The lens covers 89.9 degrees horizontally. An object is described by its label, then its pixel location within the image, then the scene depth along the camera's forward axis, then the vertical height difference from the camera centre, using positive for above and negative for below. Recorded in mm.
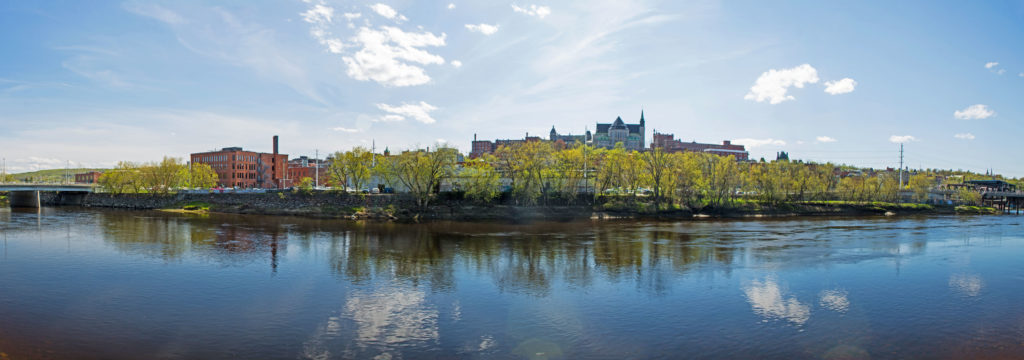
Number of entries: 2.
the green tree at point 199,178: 103000 +750
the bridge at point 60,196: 95075 -2823
